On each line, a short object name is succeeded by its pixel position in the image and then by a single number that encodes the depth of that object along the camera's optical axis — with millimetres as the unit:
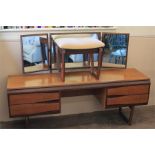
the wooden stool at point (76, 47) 1975
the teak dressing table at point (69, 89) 1935
